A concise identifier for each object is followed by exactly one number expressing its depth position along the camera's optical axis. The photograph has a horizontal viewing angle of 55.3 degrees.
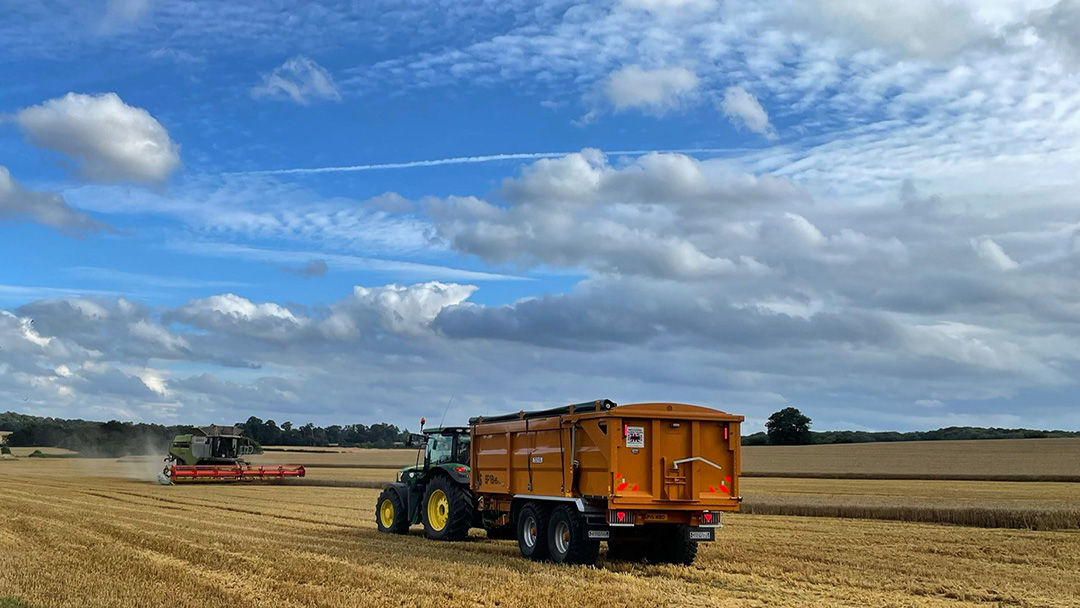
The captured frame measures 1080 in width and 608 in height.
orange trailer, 16.62
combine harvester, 49.72
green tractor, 20.67
